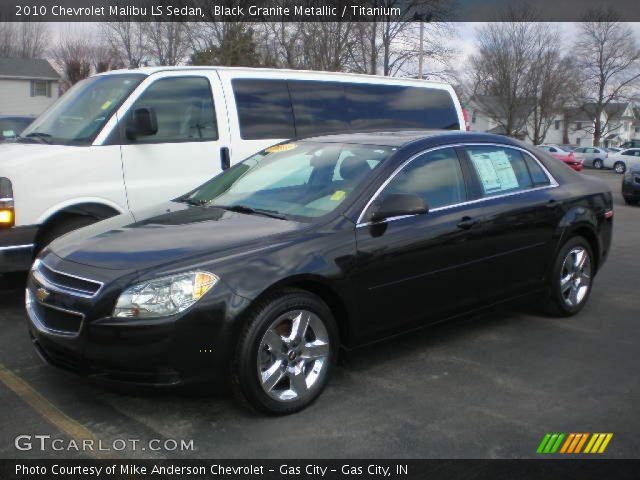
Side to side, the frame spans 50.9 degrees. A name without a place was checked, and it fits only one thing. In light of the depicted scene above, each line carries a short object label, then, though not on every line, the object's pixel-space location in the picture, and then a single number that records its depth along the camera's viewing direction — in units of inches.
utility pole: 1202.6
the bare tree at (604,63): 2586.1
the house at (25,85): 1686.4
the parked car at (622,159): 1534.2
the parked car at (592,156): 1725.6
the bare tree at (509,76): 2261.3
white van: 215.9
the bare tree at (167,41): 1369.3
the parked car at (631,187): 629.9
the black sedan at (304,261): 136.2
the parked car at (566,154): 1599.7
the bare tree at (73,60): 1841.8
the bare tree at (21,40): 2571.4
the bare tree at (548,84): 2289.6
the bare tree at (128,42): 1560.0
